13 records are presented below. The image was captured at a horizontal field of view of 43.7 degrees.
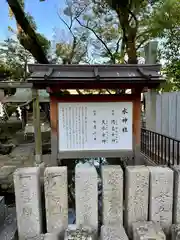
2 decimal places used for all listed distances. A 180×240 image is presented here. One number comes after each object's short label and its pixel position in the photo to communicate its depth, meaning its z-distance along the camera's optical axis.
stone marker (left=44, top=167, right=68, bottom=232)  2.00
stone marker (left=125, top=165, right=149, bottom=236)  2.04
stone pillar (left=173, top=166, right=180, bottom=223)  2.07
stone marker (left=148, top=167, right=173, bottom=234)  2.05
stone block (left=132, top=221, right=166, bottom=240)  1.79
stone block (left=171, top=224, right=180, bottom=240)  1.90
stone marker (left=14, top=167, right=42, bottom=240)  1.99
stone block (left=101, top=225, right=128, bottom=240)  1.81
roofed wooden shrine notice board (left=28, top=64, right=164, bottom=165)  3.33
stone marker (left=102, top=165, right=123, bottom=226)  2.02
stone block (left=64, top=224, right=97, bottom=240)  1.81
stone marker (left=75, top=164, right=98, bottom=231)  2.00
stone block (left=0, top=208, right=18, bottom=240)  2.10
